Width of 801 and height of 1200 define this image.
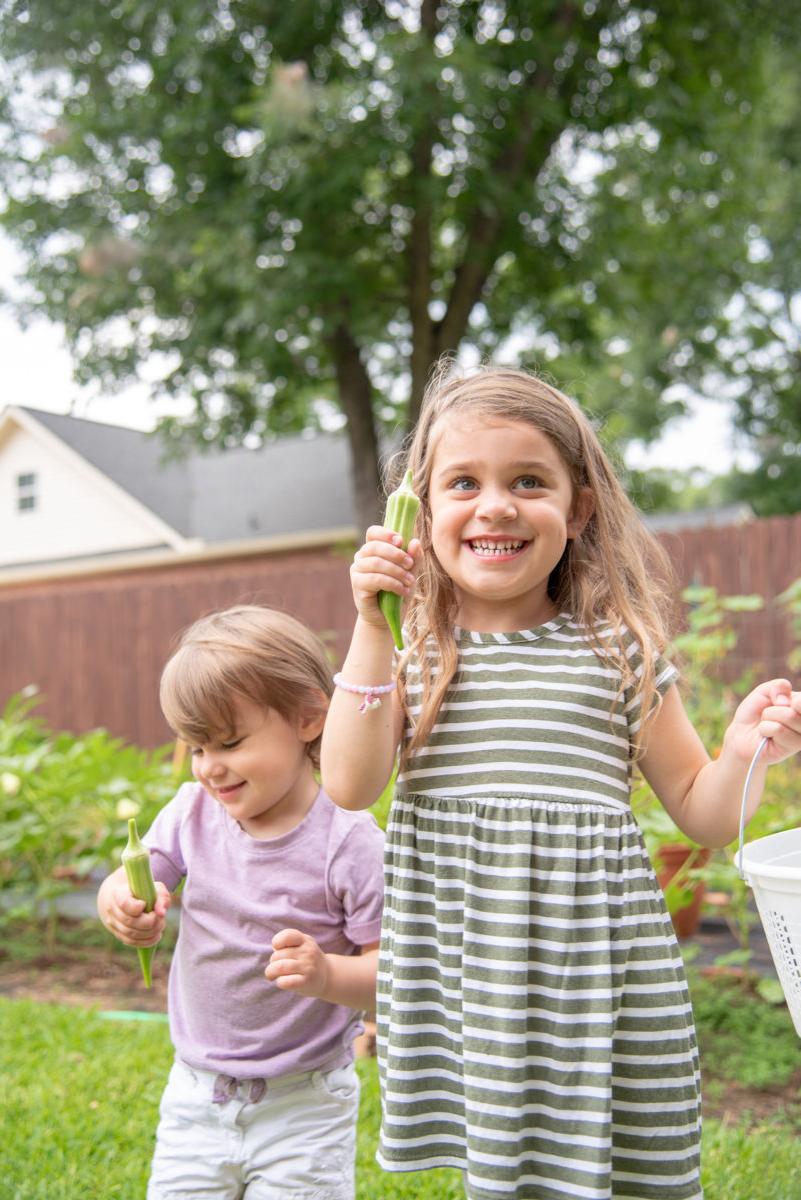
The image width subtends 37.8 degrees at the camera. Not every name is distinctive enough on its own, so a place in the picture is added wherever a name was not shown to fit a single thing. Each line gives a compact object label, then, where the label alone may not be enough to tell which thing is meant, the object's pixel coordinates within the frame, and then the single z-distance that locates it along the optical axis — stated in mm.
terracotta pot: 3567
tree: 9695
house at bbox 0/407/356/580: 4062
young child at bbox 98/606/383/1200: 1785
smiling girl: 1485
